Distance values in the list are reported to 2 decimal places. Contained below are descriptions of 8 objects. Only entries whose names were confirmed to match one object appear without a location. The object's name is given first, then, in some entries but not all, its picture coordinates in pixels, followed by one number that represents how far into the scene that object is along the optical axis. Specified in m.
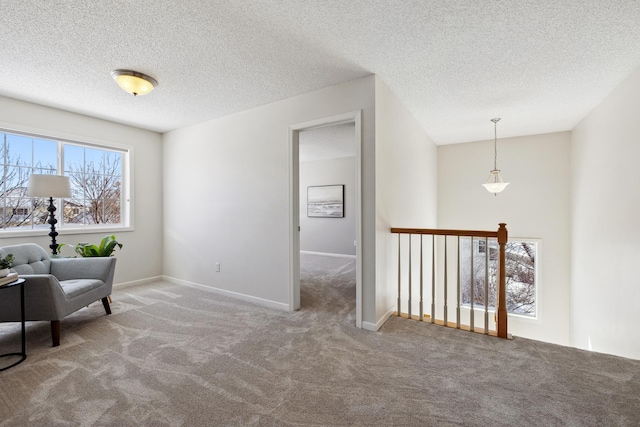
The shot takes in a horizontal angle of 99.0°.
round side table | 2.09
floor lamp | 2.94
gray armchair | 2.29
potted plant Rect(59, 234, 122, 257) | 3.25
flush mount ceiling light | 2.53
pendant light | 4.11
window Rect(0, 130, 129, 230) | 3.25
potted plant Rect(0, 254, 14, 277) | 2.10
